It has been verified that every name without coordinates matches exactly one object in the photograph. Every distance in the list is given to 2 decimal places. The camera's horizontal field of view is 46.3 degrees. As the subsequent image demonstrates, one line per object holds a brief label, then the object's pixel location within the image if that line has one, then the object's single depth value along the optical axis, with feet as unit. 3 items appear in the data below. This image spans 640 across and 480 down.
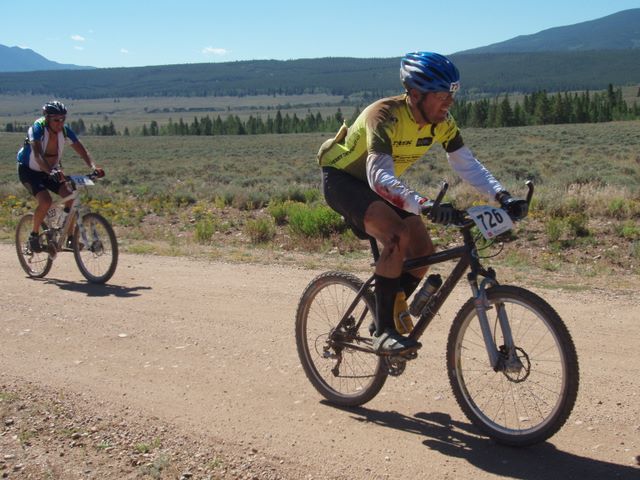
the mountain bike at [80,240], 29.50
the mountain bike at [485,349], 12.70
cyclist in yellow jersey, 13.65
